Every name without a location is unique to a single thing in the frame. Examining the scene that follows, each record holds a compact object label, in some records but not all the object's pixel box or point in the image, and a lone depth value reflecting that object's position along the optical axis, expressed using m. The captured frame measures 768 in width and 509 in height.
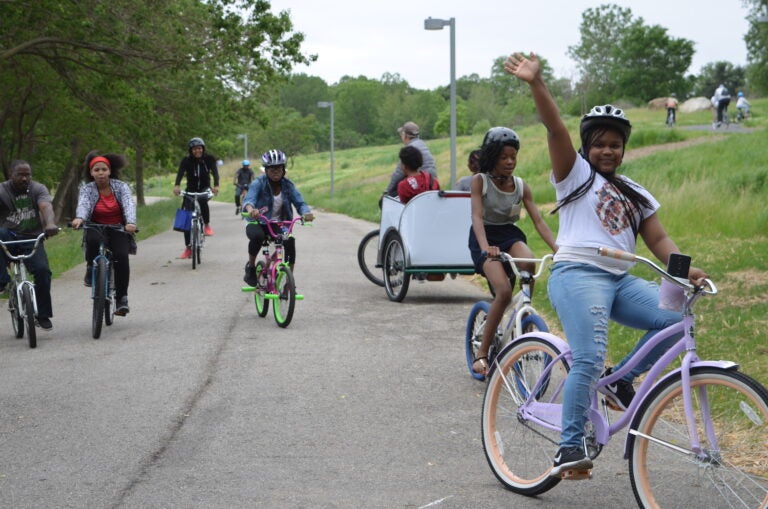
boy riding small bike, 11.23
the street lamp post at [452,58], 21.81
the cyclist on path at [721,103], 42.28
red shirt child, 12.54
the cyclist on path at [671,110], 49.88
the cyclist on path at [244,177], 30.91
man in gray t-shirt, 10.50
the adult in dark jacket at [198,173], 17.14
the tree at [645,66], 123.31
